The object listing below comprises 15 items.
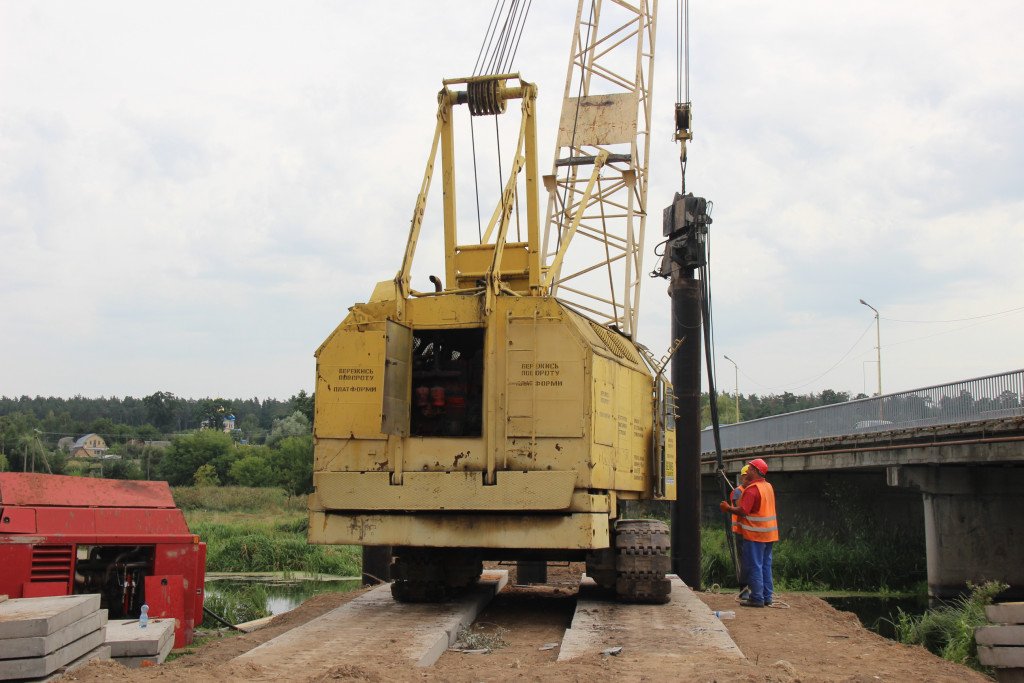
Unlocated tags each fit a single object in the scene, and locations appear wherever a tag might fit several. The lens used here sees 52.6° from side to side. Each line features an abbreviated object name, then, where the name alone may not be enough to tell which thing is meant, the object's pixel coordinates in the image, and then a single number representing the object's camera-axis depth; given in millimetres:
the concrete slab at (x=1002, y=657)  7129
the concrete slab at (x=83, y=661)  6378
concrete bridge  20891
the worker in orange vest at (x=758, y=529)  11883
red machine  9070
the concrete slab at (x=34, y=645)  6266
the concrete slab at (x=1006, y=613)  7215
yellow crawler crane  9695
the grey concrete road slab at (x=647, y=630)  7898
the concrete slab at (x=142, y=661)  8109
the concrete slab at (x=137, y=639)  8141
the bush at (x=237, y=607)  13480
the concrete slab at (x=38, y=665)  6242
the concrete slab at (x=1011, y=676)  7160
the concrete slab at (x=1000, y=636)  7131
